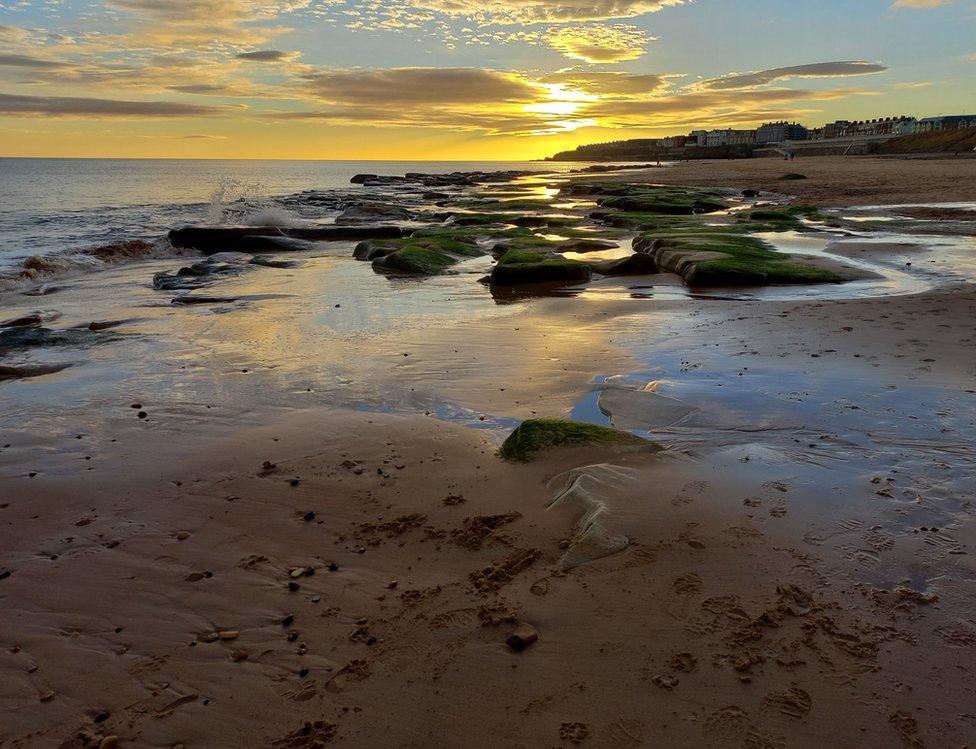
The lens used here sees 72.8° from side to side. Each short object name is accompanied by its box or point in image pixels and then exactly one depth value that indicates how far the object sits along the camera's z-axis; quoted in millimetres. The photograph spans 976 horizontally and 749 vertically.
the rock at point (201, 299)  12609
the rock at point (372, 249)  18656
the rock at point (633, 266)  15039
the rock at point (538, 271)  14047
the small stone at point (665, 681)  2852
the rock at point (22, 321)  10781
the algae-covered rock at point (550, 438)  5207
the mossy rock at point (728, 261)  13195
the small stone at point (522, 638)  3146
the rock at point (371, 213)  31694
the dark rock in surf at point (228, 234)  21766
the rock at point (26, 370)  7891
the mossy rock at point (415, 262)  16234
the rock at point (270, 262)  17930
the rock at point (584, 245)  18859
